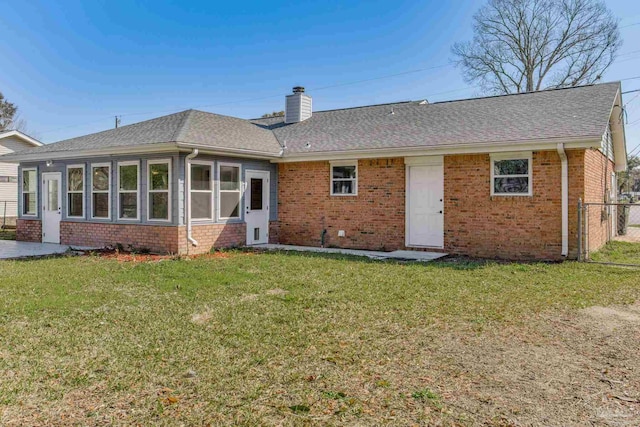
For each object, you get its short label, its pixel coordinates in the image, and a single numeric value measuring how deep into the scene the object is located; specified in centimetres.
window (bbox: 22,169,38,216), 1450
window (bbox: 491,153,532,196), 1061
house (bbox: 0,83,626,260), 1048
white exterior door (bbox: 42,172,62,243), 1370
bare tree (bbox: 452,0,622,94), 2700
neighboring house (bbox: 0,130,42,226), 2375
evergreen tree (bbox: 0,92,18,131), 4725
